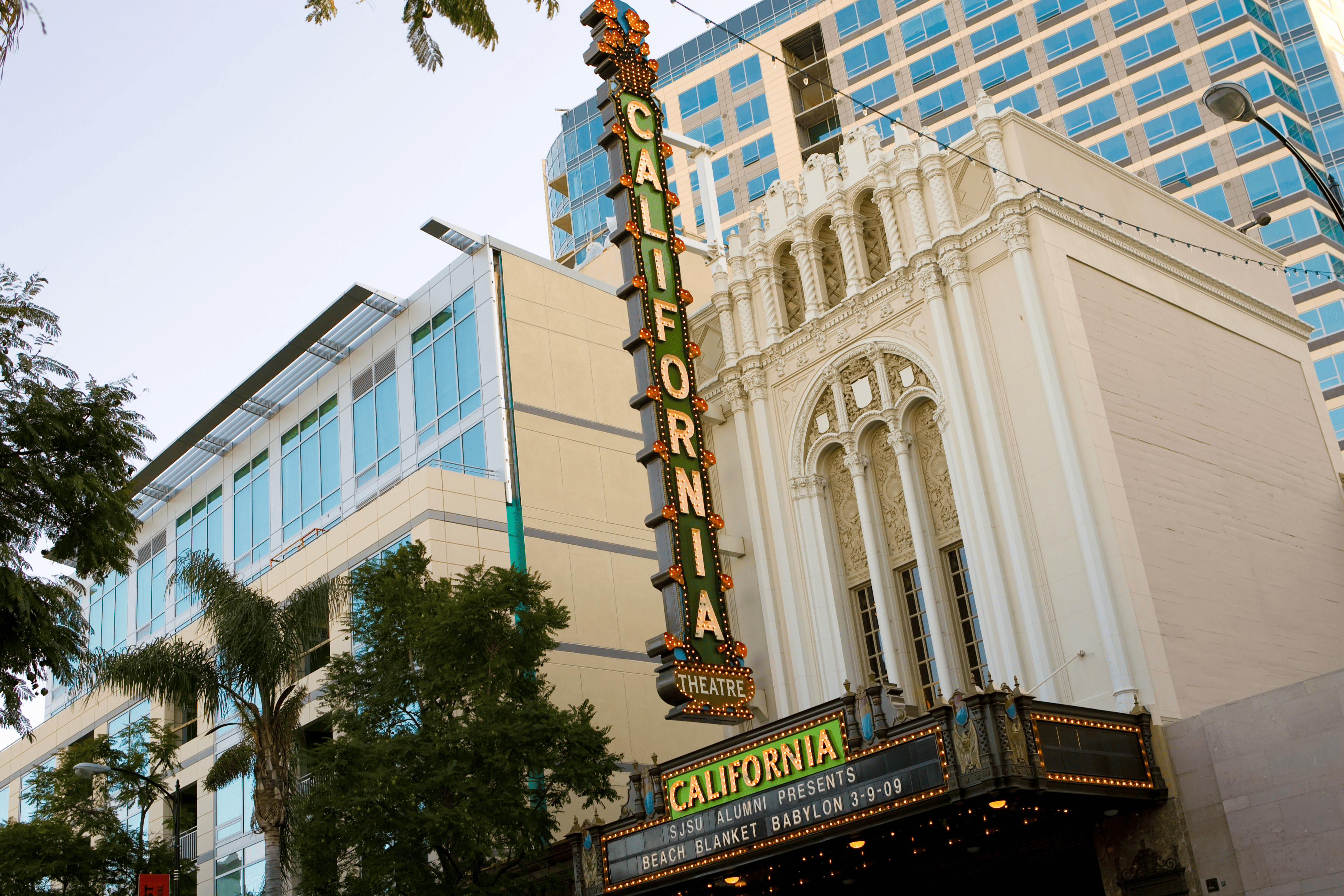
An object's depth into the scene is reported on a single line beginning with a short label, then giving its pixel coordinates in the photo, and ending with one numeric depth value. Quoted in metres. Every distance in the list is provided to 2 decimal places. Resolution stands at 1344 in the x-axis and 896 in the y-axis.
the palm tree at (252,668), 28.59
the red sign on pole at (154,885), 28.81
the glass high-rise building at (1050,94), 64.38
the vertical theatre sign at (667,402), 25.55
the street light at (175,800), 30.39
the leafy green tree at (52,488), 16.83
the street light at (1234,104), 14.41
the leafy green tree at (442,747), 24.12
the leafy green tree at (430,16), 14.81
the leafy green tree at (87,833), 32.75
